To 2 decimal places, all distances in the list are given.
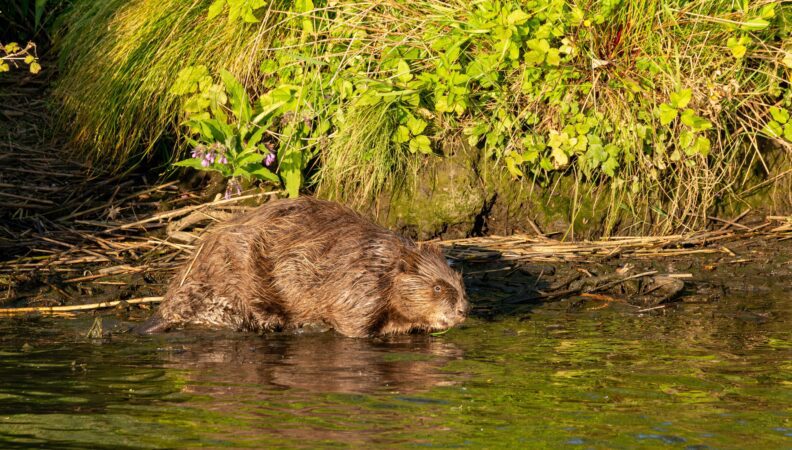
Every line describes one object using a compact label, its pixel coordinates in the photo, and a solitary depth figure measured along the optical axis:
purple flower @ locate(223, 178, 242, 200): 16.77
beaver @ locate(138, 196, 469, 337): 13.24
